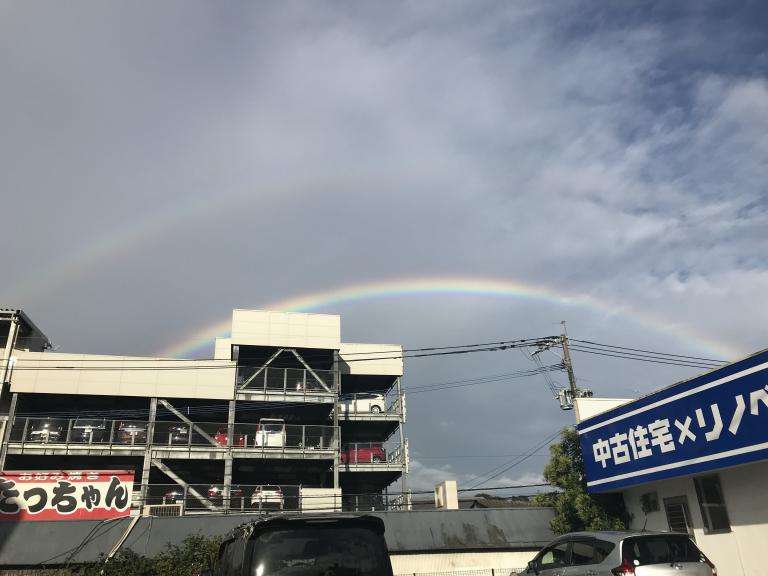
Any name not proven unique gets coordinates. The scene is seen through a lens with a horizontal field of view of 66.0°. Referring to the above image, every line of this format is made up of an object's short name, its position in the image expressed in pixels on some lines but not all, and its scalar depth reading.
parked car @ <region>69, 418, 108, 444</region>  26.91
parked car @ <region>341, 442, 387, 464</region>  30.14
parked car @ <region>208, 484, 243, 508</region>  25.33
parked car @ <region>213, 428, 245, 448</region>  28.12
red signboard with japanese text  18.38
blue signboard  11.78
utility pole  23.98
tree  17.38
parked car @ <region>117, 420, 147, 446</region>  27.16
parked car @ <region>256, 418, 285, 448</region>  28.12
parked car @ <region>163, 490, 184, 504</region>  24.84
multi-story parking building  26.67
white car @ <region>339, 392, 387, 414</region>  32.03
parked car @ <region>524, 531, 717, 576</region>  8.60
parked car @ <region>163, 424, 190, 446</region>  27.59
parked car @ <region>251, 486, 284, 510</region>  24.17
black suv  5.85
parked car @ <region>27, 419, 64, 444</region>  26.66
